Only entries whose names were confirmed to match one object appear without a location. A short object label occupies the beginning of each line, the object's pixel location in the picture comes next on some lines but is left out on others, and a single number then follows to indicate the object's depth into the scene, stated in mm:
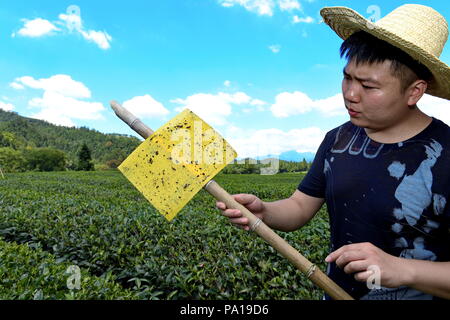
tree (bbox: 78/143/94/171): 41219
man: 1149
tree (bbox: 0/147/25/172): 44644
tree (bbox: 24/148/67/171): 49156
